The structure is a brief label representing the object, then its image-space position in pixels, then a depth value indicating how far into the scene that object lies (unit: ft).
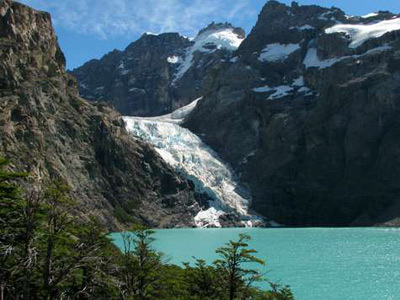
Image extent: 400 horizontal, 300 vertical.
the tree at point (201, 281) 87.04
